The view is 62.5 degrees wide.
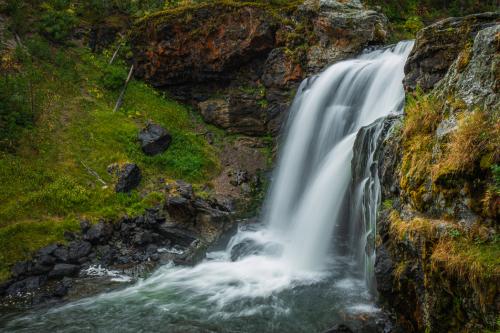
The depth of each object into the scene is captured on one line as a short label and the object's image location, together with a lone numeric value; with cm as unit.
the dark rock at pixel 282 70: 1923
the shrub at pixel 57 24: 2122
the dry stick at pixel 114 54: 2170
